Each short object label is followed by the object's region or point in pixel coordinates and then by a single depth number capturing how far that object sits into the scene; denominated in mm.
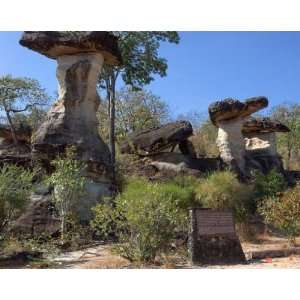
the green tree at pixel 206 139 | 21078
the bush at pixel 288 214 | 8500
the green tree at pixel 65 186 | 8891
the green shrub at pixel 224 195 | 10539
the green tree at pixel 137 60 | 16250
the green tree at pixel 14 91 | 20922
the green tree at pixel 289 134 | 24312
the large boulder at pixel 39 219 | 8758
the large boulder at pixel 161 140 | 14977
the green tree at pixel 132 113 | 22094
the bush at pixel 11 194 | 7214
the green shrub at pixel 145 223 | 6465
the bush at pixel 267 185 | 12033
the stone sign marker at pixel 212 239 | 6664
